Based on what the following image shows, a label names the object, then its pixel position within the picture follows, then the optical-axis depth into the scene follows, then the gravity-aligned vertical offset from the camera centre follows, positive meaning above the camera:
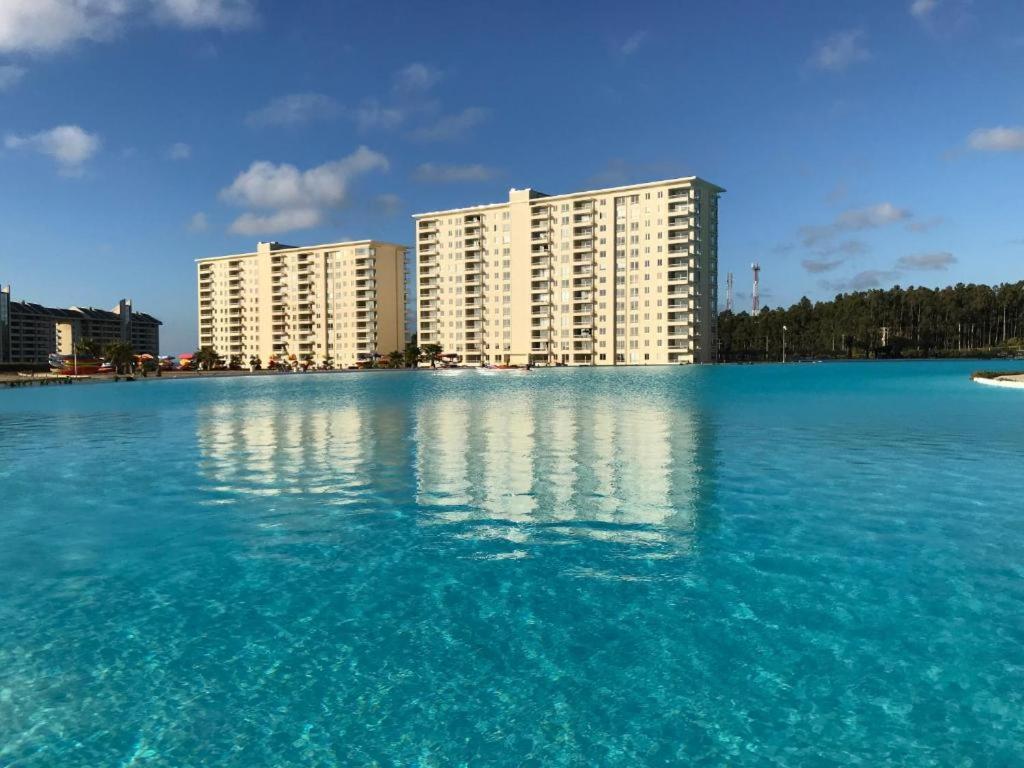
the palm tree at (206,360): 190.75 +0.82
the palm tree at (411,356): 184.12 +1.22
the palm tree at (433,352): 180.62 +2.15
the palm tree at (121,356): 137.25 +1.53
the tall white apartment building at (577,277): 160.88 +20.04
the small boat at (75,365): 134.00 -0.10
